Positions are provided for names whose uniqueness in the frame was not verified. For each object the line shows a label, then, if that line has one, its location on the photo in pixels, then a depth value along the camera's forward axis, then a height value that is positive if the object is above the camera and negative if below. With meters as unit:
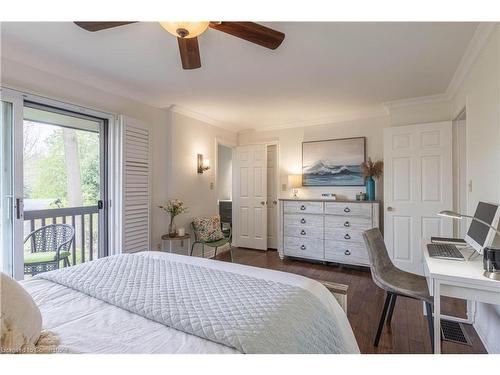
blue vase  3.67 -0.02
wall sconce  4.12 +0.38
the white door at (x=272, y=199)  4.88 -0.22
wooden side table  3.33 -0.81
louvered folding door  2.95 +0.01
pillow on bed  0.73 -0.41
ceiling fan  1.34 +0.88
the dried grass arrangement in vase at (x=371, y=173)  3.68 +0.22
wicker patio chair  2.48 -0.63
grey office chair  1.75 -0.71
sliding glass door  2.12 +0.06
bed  0.88 -0.52
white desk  1.33 -0.51
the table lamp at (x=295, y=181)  4.38 +0.11
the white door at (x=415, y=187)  3.14 +0.01
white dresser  3.54 -0.60
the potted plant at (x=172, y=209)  3.41 -0.29
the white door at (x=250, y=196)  4.73 -0.16
